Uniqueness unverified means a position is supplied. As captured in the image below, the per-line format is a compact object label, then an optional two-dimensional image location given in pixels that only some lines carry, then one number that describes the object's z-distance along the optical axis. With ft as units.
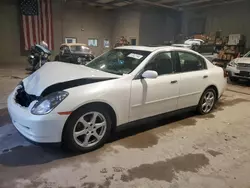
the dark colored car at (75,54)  29.99
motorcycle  25.27
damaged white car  7.34
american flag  35.94
